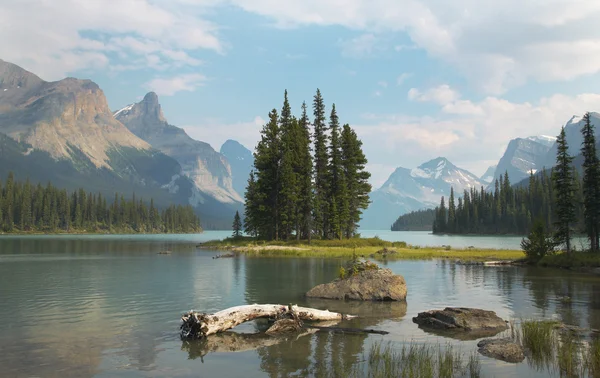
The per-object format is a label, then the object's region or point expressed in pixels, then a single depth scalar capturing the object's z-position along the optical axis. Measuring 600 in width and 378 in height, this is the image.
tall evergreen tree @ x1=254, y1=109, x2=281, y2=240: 87.75
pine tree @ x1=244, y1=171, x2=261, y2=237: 90.78
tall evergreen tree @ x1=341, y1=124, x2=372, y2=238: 91.81
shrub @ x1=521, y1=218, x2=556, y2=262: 59.10
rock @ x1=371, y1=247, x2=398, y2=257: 68.56
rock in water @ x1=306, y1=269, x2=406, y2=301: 30.41
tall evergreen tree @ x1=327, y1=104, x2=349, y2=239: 85.44
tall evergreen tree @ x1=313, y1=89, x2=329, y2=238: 88.38
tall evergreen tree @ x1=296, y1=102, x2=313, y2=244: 84.75
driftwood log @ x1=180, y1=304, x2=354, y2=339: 19.95
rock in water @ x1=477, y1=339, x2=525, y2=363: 16.74
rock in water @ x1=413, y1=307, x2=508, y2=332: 21.77
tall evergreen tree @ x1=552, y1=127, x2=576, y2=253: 58.28
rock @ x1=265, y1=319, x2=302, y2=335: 21.00
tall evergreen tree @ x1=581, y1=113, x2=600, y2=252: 61.34
